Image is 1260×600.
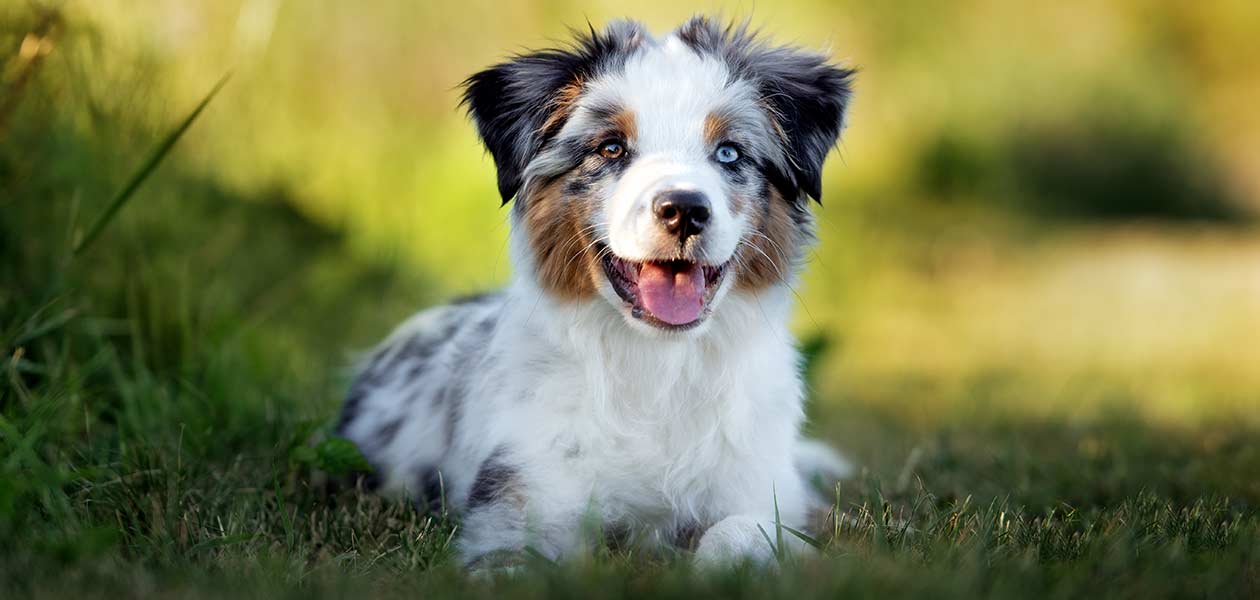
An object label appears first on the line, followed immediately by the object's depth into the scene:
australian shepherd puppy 3.27
